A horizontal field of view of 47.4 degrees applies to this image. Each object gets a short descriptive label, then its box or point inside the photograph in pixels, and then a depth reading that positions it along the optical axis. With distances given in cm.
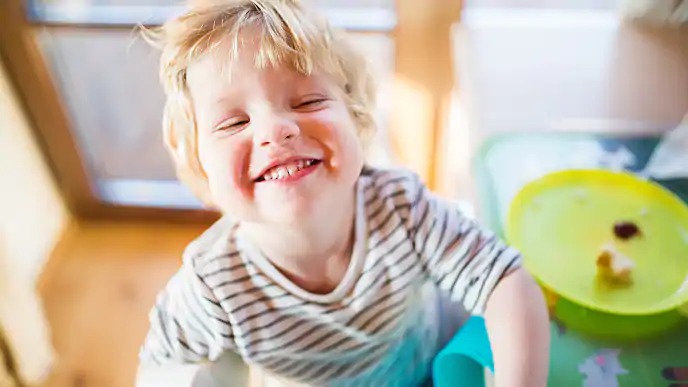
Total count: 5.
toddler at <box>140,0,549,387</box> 64
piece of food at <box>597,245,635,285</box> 77
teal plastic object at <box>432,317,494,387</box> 74
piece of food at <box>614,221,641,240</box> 82
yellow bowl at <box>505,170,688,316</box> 76
